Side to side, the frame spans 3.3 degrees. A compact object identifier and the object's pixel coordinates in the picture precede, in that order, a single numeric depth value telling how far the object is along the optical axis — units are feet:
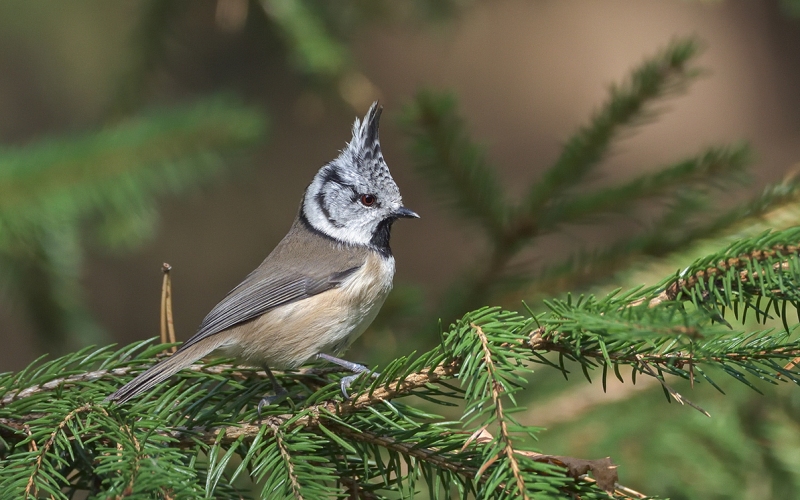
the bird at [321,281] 14.28
